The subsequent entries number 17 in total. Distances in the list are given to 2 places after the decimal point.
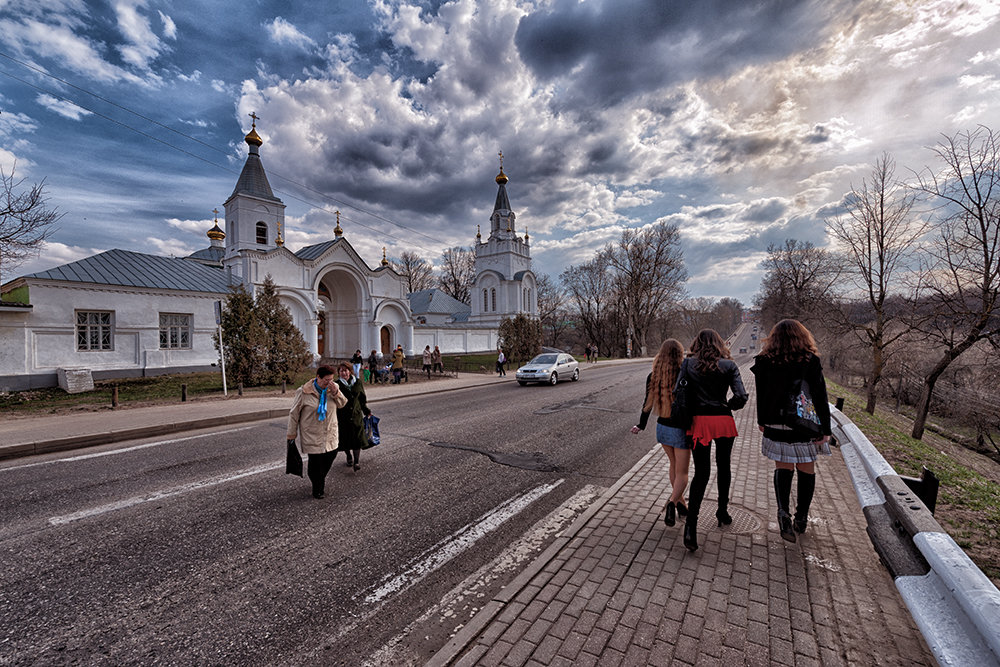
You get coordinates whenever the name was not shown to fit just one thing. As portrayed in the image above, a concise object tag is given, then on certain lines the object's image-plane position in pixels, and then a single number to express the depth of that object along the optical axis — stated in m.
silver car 18.16
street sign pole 14.00
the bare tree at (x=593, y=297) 52.03
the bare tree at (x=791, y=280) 35.03
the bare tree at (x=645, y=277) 44.78
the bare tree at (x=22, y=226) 14.41
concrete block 16.52
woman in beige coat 4.90
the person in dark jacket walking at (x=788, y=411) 3.60
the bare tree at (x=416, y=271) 67.00
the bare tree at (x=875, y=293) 12.42
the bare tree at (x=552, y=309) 57.00
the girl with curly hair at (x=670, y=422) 3.88
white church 17.36
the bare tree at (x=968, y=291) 7.97
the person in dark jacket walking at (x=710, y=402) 3.65
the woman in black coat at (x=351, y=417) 5.75
